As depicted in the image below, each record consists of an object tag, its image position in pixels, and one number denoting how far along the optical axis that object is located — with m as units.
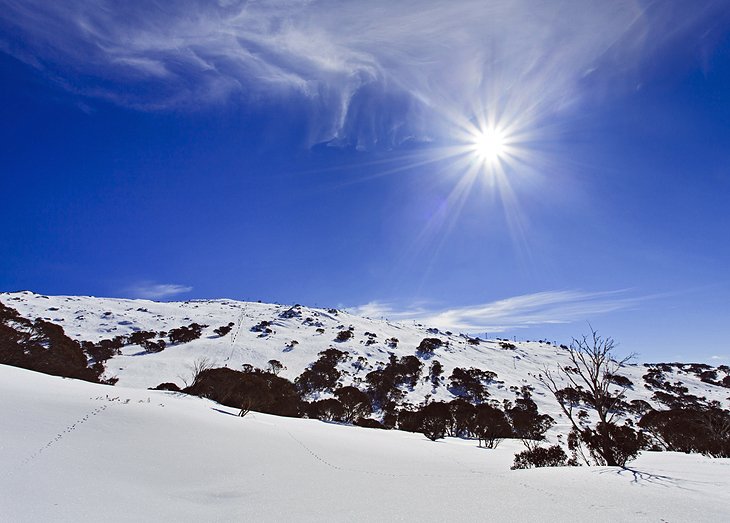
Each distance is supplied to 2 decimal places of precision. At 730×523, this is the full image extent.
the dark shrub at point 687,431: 21.46
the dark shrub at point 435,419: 33.20
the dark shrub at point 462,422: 37.31
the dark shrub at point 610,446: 12.59
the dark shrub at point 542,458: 13.85
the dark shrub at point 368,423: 35.89
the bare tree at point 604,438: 12.64
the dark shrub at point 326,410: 38.62
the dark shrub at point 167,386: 34.91
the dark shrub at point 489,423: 30.88
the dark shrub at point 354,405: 40.31
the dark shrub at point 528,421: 37.61
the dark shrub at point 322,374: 50.34
